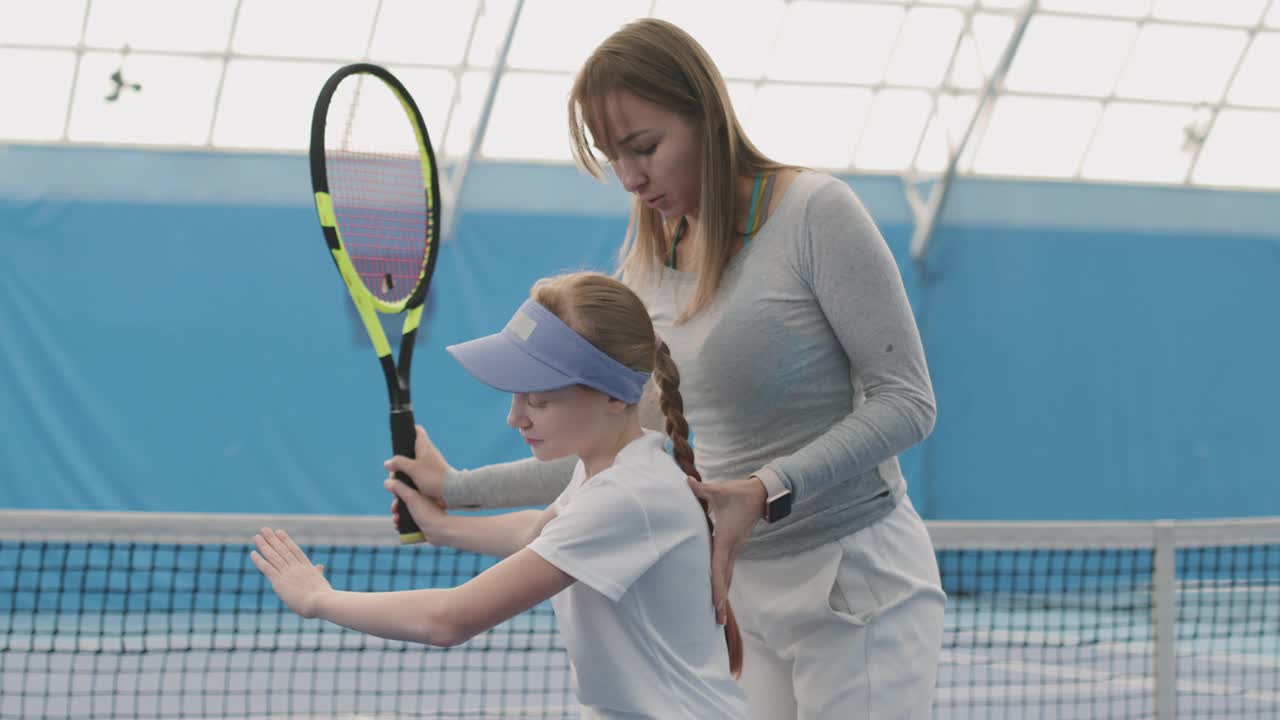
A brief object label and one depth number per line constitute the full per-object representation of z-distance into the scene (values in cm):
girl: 457
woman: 469
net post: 628
